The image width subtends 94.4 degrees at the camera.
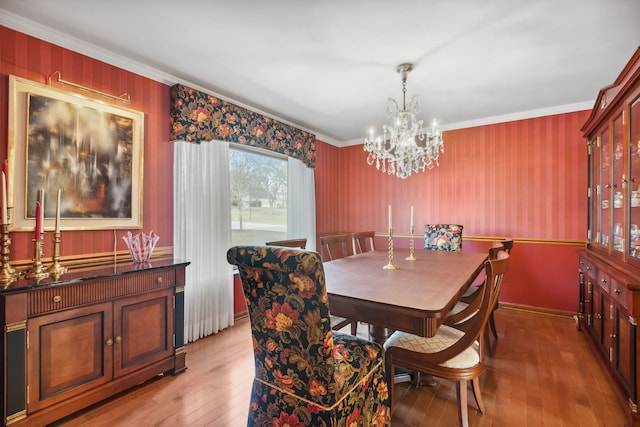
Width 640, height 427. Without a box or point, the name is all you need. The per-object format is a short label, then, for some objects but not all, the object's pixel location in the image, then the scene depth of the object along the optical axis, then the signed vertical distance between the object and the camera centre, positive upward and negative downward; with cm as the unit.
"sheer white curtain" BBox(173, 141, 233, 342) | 274 -18
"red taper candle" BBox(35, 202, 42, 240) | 171 -6
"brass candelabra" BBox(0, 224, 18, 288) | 161 -28
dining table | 131 -41
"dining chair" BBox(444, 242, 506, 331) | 169 -61
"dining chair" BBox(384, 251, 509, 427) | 142 -72
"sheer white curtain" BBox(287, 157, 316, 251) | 404 +15
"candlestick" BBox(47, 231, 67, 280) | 177 -31
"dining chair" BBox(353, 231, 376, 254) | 331 -30
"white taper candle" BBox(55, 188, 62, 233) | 177 -2
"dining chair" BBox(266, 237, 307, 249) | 236 -26
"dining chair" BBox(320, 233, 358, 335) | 283 -35
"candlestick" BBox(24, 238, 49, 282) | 167 -33
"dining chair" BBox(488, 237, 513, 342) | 278 -98
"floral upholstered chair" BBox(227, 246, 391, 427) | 109 -59
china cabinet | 172 -17
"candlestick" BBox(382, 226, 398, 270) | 215 -37
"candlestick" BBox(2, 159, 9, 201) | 171 +25
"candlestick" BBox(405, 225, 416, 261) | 260 -38
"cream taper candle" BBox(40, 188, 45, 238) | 175 +8
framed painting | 189 +38
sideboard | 152 -75
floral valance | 269 +94
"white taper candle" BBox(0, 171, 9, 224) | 161 +4
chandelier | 256 +64
